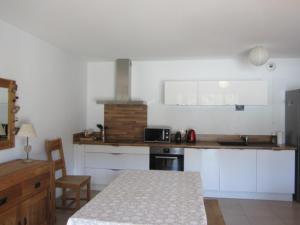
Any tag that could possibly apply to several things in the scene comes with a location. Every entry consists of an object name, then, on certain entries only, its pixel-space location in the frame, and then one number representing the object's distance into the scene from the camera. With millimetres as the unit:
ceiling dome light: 3324
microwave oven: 4293
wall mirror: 2662
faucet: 4327
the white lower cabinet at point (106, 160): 4125
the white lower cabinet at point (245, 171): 3863
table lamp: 2739
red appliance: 4332
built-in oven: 4066
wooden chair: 3252
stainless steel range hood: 4477
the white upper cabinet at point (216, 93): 4117
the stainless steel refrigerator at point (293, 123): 3838
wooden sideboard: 2150
